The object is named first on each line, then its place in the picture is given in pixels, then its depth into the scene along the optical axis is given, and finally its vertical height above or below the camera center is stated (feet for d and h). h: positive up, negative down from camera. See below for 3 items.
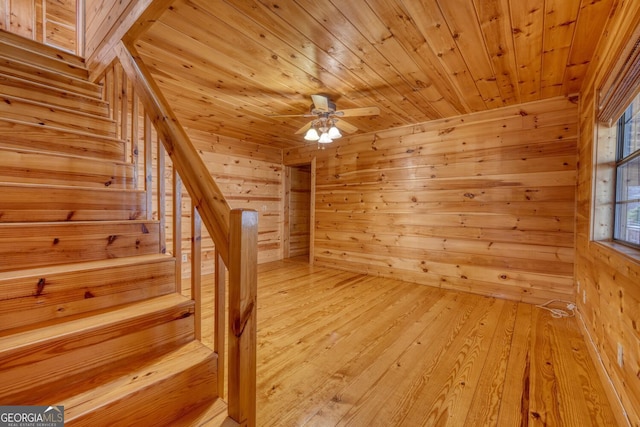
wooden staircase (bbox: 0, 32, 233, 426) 3.17 -1.50
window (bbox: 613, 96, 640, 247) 5.42 +0.67
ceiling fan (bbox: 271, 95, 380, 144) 8.81 +3.04
